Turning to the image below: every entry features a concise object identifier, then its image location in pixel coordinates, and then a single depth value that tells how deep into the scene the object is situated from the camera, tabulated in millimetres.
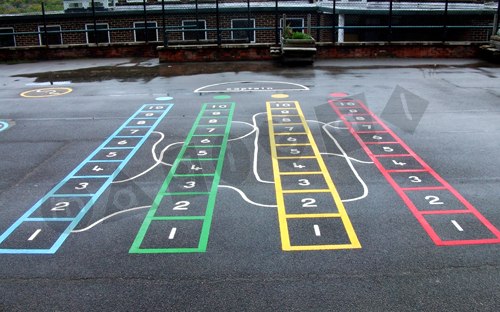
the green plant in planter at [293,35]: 17969
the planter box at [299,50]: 17703
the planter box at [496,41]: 18472
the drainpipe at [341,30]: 26016
